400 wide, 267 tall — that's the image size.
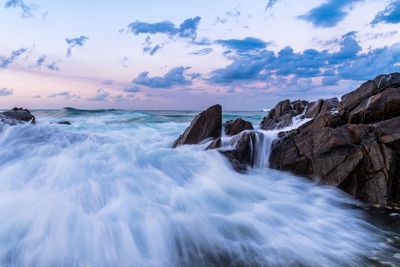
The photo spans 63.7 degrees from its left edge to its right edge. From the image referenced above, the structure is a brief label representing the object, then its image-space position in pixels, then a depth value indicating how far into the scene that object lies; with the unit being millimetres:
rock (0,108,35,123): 13820
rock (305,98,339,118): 12320
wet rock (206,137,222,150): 10433
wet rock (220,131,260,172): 9688
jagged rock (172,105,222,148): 11998
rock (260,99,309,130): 14217
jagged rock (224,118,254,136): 12469
